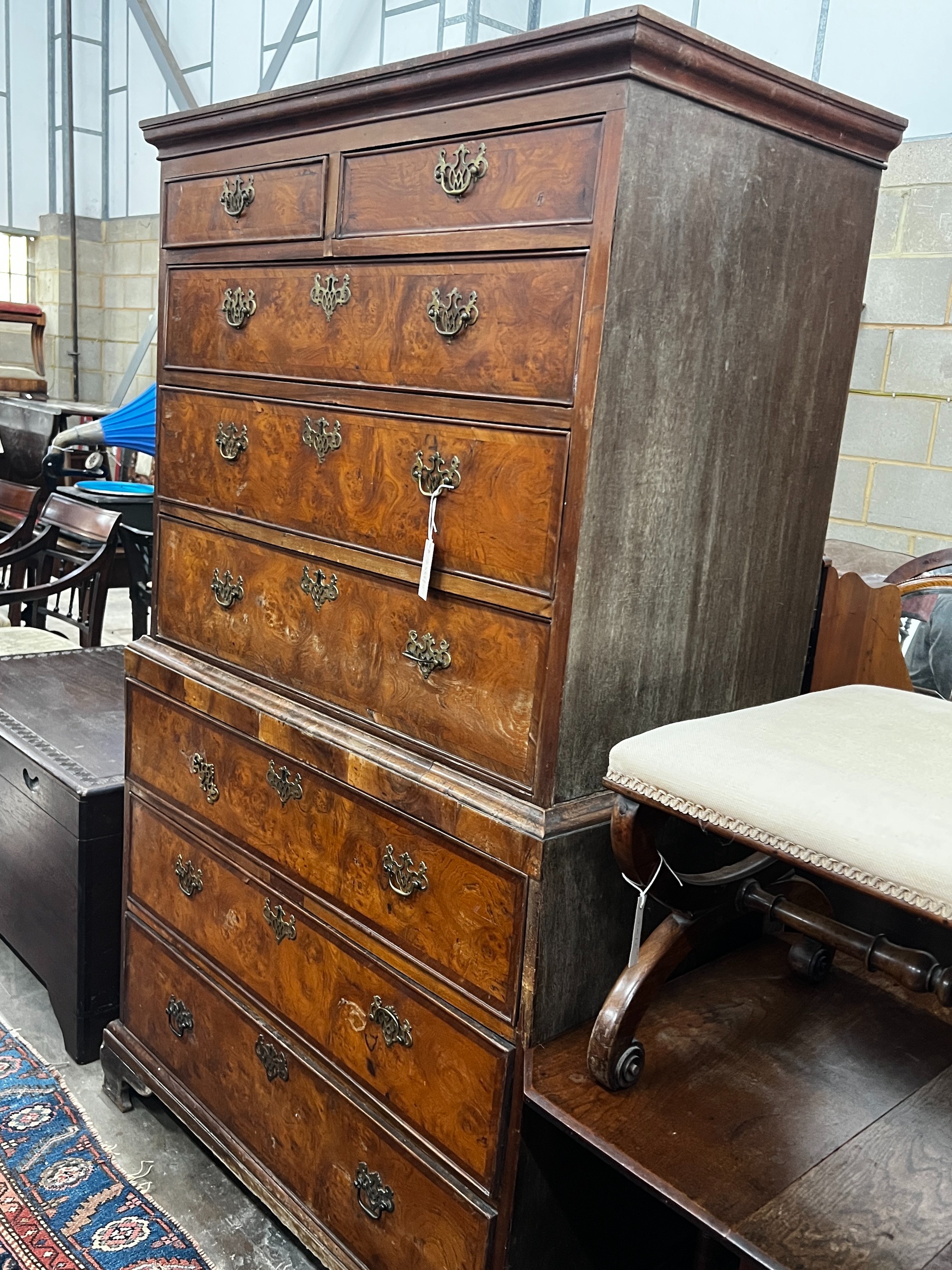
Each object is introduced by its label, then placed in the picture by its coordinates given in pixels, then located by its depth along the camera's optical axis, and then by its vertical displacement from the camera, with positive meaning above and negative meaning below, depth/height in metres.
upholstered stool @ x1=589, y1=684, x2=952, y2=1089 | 1.04 -0.39
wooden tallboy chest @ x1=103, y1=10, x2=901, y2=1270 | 1.28 -0.15
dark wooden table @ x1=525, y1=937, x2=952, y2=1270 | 1.17 -0.84
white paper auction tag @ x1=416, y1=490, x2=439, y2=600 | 1.45 -0.21
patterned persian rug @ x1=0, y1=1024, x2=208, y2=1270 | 1.83 -1.48
